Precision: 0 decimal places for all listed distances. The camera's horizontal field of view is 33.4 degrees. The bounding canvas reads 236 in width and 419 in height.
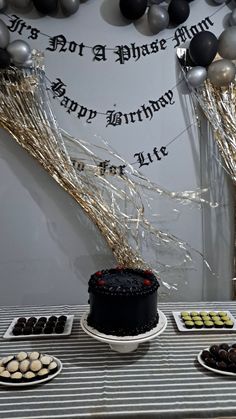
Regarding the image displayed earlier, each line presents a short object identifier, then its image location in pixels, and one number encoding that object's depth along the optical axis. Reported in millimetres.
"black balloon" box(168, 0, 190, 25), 1827
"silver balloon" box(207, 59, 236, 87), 1815
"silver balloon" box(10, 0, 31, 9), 1776
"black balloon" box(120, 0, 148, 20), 1783
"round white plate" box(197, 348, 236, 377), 1126
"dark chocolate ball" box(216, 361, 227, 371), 1137
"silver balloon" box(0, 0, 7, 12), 1770
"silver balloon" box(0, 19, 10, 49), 1741
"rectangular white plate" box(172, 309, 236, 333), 1393
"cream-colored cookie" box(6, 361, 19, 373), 1118
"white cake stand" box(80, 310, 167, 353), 1157
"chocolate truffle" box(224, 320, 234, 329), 1407
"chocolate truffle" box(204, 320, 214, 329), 1412
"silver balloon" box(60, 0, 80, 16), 1786
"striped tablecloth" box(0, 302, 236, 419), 988
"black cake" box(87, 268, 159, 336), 1175
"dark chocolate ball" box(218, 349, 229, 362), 1168
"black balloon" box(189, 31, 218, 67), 1815
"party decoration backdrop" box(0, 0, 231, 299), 1888
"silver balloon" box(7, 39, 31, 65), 1735
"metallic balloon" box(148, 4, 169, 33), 1818
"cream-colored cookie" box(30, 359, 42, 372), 1119
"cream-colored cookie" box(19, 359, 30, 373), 1119
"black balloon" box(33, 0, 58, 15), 1770
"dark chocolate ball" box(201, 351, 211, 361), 1196
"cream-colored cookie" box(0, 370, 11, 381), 1088
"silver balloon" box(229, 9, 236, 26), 1900
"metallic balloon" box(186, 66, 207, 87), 1847
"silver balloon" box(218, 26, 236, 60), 1824
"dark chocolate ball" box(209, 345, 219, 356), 1200
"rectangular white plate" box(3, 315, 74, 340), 1343
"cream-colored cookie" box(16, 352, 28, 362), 1163
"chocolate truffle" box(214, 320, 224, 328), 1413
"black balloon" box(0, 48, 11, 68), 1724
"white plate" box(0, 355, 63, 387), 1072
